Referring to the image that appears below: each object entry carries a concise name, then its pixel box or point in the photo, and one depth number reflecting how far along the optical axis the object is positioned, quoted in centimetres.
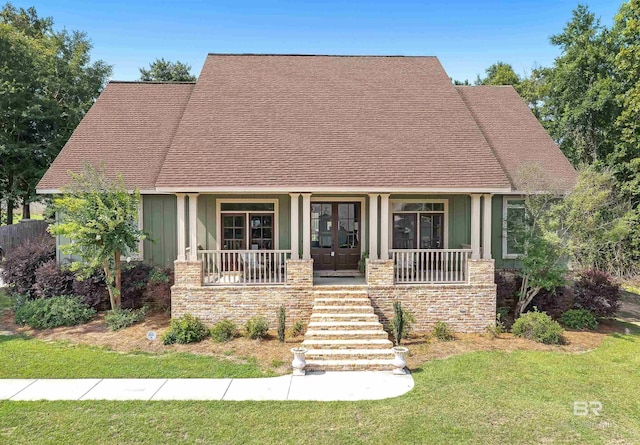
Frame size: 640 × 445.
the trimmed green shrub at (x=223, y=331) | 991
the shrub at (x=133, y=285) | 1188
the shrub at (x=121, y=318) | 1070
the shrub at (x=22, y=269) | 1221
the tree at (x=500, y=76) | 3162
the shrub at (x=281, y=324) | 978
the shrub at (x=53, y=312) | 1078
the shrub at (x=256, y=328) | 1000
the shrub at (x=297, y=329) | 1031
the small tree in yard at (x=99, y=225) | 1038
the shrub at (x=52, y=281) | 1178
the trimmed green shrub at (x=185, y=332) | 985
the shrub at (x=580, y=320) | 1126
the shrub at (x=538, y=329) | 997
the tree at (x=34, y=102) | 2044
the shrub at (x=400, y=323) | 973
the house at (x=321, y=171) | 1088
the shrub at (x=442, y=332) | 1033
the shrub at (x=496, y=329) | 1059
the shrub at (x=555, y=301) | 1166
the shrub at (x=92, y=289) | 1175
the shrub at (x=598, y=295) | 1163
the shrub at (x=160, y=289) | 1175
